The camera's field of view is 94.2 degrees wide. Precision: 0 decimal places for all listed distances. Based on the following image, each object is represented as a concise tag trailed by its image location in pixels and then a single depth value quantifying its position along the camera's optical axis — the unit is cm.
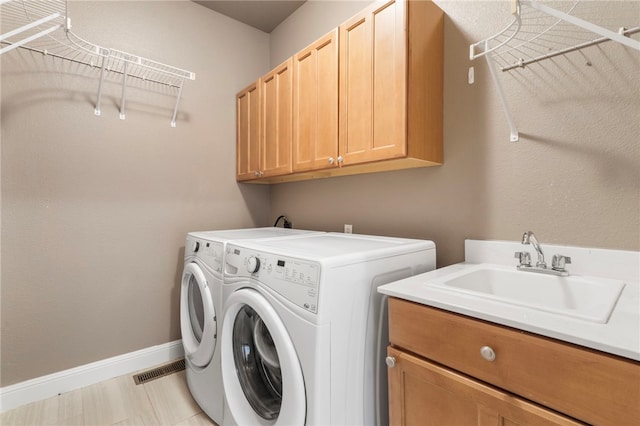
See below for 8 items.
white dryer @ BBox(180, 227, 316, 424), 150
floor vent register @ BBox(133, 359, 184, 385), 200
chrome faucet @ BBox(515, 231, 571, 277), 114
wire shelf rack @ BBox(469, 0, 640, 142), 110
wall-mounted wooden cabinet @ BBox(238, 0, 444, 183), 138
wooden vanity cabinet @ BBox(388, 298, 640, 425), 64
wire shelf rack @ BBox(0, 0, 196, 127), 165
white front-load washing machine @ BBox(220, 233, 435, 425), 101
